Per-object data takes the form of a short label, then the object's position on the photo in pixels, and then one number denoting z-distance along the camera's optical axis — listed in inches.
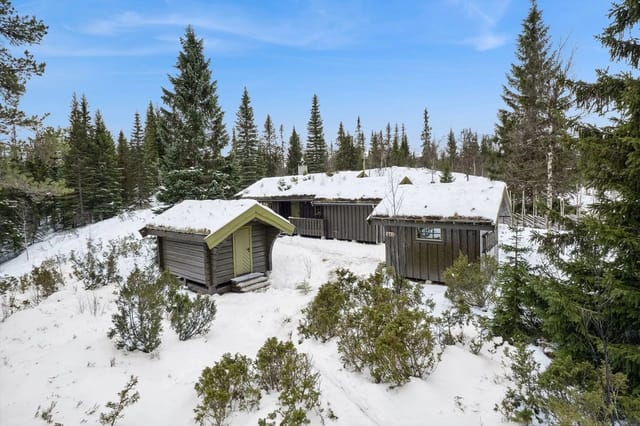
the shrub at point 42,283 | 384.2
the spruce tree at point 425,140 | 2314.3
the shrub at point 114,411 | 133.9
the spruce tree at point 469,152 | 2023.9
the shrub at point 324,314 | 231.0
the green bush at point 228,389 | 138.6
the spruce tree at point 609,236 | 143.6
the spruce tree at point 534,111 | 686.5
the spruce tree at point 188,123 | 614.2
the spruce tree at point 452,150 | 2315.5
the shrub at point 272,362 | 167.2
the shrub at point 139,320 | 220.4
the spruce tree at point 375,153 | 2029.0
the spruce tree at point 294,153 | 1830.7
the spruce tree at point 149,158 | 1426.7
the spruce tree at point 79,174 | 1077.1
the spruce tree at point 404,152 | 2141.0
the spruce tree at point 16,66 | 249.0
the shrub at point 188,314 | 245.6
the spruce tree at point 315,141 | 1699.1
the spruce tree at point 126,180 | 1310.3
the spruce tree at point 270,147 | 1868.8
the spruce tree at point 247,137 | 1435.8
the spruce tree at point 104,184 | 1126.4
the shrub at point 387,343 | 166.6
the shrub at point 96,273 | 402.3
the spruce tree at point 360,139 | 2336.9
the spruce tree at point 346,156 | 1968.5
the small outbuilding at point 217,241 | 387.2
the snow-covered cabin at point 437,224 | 387.2
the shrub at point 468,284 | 306.8
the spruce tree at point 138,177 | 1339.8
